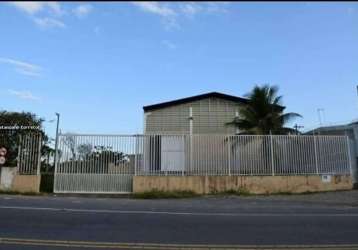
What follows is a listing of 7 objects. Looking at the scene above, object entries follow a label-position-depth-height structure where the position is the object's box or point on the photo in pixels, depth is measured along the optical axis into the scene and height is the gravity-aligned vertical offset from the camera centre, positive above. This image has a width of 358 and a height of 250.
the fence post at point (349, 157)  24.30 +1.97
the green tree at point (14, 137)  22.92 +2.95
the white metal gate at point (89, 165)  22.27 +1.47
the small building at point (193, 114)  31.78 +5.51
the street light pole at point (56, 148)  22.19 +2.25
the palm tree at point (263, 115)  26.77 +4.60
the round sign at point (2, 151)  22.28 +2.14
